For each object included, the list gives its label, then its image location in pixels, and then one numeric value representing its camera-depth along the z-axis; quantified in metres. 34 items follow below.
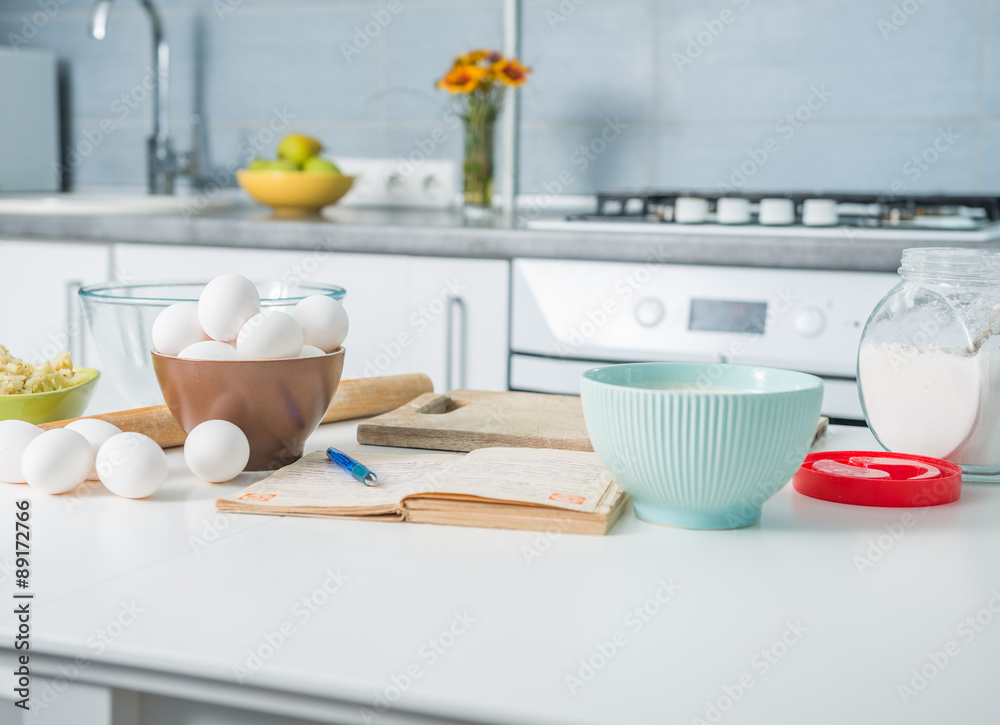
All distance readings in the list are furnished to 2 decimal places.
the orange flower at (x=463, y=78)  2.26
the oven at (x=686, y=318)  1.72
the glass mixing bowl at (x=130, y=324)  0.96
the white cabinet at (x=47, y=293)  2.21
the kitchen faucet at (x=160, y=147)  2.83
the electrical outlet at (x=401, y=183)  2.67
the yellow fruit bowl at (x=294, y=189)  2.45
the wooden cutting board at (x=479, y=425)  0.92
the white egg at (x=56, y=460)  0.75
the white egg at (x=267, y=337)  0.81
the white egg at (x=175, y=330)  0.83
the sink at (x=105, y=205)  2.34
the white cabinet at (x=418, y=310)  1.95
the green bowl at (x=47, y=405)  0.91
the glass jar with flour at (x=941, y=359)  0.84
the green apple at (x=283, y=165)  2.50
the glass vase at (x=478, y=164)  2.35
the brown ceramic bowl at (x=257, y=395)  0.81
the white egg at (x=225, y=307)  0.82
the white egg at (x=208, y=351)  0.81
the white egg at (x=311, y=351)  0.84
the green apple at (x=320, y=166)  2.50
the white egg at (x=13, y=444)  0.79
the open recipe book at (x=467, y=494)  0.72
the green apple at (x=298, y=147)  2.56
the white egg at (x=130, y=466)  0.75
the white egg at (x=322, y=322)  0.86
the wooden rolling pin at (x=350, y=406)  0.90
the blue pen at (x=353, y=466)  0.79
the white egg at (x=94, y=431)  0.79
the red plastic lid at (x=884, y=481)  0.79
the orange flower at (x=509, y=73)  2.25
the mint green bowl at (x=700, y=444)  0.67
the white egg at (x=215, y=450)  0.79
